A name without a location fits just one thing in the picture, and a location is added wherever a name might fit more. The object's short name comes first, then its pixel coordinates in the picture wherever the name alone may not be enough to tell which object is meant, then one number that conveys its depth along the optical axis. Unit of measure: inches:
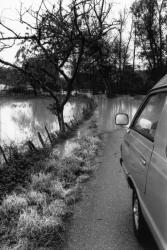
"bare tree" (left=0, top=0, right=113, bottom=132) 409.7
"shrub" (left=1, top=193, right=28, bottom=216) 147.4
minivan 72.2
